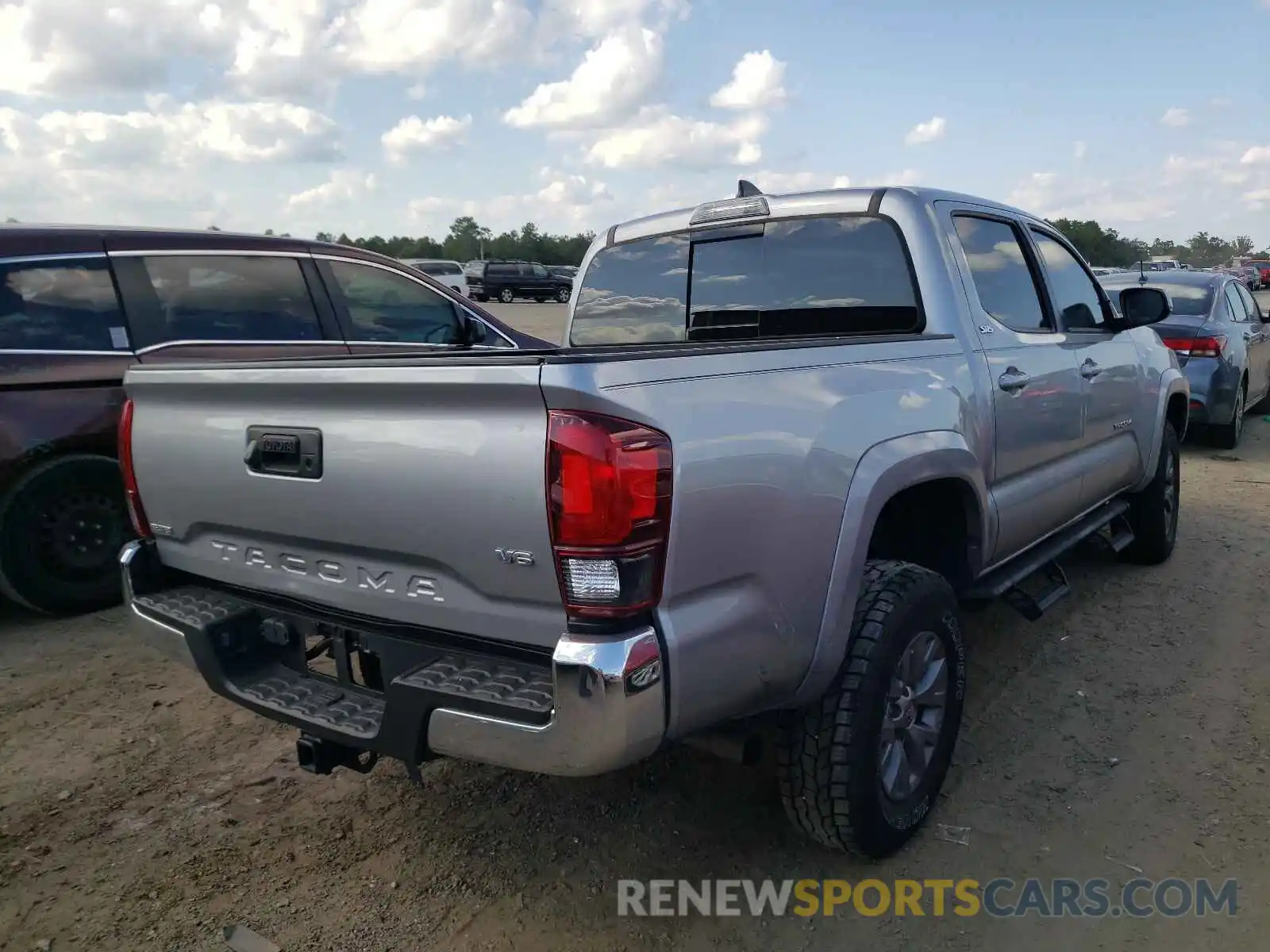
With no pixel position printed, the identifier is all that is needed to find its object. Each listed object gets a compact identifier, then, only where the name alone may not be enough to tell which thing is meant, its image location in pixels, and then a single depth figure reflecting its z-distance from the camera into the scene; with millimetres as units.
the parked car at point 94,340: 4676
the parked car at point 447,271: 35616
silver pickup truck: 2004
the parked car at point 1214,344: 8305
